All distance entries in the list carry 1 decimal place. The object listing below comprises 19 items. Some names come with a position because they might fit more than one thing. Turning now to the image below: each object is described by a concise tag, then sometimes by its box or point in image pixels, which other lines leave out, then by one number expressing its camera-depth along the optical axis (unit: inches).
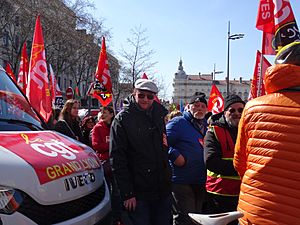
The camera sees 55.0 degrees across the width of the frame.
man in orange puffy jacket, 63.4
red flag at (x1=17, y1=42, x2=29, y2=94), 346.5
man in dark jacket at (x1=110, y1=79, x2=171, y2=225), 114.4
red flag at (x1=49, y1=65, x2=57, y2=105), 399.5
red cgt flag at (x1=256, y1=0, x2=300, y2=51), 183.8
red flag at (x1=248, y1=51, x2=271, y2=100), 303.2
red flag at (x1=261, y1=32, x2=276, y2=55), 197.5
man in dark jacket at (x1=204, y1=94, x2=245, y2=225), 107.3
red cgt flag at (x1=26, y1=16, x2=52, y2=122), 221.3
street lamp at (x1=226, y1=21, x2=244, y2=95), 708.8
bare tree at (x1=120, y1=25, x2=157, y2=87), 838.4
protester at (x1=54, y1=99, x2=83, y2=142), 202.4
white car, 72.5
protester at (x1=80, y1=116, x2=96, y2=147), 249.2
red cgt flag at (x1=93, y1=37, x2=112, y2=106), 308.5
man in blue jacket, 136.3
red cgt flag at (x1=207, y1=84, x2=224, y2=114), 350.8
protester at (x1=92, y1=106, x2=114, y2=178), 182.5
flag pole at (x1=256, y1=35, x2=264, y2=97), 169.5
